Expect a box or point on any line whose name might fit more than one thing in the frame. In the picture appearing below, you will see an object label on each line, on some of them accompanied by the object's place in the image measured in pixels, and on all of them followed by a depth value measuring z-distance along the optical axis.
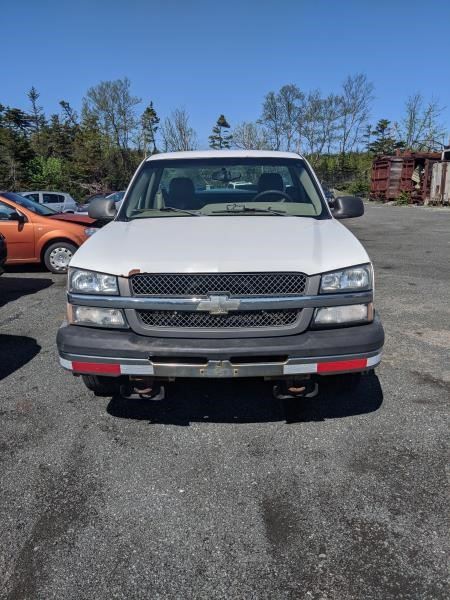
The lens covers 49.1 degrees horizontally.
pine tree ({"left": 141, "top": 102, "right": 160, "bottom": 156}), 49.94
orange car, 8.99
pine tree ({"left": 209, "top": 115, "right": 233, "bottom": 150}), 69.50
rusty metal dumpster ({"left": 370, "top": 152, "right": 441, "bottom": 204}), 28.59
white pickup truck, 2.88
